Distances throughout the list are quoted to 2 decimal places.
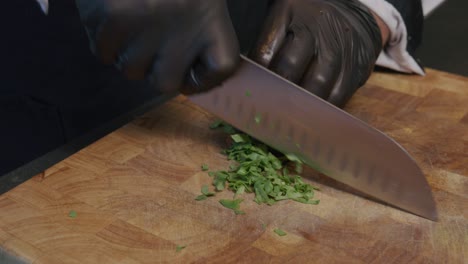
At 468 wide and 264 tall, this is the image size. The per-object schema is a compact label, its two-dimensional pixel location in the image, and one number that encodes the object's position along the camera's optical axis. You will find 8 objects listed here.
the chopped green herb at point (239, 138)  1.07
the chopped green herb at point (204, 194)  0.94
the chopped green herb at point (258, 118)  1.02
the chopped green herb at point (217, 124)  1.16
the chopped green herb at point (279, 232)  0.87
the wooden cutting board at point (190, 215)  0.83
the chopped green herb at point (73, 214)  0.89
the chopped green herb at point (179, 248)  0.82
